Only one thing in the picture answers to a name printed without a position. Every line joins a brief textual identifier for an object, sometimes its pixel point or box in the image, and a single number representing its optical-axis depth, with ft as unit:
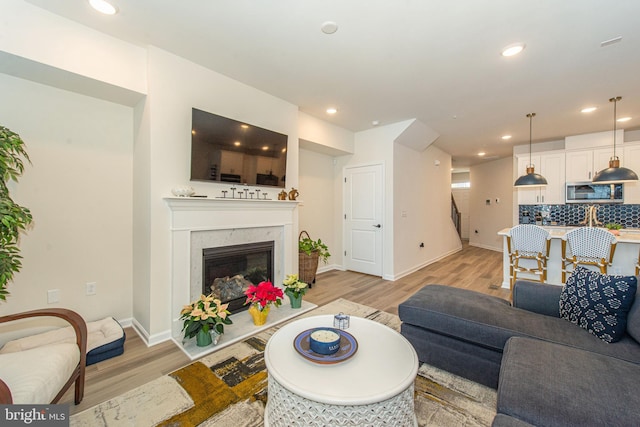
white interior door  15.99
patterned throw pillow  5.37
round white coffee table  3.88
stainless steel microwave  15.67
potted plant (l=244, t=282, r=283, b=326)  8.96
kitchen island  11.00
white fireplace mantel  8.58
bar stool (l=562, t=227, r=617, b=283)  10.55
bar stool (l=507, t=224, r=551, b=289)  11.90
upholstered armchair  4.04
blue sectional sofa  3.62
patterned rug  5.16
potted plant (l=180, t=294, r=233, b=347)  7.72
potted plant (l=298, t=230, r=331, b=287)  13.82
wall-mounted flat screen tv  9.12
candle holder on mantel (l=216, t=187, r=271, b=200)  10.28
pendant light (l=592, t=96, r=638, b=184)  11.51
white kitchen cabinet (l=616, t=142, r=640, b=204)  14.99
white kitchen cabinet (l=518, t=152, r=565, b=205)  17.15
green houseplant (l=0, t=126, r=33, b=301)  5.35
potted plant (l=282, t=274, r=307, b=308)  10.60
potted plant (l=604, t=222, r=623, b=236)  13.38
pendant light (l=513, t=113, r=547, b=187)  13.11
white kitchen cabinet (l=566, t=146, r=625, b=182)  15.89
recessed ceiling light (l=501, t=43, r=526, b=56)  7.92
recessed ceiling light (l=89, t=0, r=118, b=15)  6.41
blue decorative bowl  4.86
